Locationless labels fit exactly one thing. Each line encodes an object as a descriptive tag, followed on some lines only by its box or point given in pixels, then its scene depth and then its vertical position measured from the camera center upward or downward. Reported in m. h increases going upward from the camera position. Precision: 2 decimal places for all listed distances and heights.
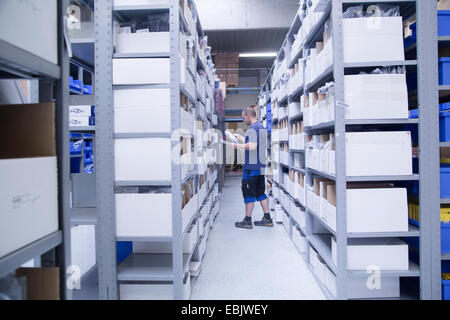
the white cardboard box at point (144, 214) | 1.97 -0.40
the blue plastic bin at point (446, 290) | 1.97 -0.99
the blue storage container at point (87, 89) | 4.39 +1.15
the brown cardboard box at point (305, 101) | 2.98 +0.60
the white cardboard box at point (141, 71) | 1.99 +0.64
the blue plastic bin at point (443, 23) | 2.03 +0.96
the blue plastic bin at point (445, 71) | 1.99 +0.60
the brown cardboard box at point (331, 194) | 2.16 -0.31
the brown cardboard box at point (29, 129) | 0.92 +0.11
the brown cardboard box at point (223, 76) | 9.02 +2.68
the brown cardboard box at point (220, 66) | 8.93 +2.99
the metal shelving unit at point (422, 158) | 1.95 -0.03
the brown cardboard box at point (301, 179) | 3.22 -0.28
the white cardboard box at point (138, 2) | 2.00 +1.15
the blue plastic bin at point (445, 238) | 2.03 -0.63
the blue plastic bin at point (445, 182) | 2.01 -0.21
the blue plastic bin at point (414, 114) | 2.08 +0.31
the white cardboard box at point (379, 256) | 1.98 -0.74
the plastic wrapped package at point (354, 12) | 2.05 +1.07
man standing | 4.27 -0.16
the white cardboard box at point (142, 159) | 2.00 +0.00
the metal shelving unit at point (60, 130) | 0.95 +0.11
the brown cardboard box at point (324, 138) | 2.49 +0.16
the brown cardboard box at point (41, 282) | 0.89 -0.40
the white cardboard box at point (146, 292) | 2.03 -0.99
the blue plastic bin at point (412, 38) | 2.10 +0.90
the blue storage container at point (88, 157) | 5.41 +0.05
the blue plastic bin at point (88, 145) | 5.44 +0.30
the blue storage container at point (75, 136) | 4.53 +0.41
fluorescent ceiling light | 9.00 +3.42
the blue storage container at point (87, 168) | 4.70 -0.15
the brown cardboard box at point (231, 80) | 9.05 +2.54
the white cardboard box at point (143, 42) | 2.04 +0.87
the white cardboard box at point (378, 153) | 1.96 +0.01
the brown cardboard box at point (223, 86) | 7.92 +2.08
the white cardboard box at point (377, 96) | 1.94 +0.42
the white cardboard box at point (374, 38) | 1.95 +0.83
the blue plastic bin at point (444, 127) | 2.00 +0.19
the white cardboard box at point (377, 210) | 1.96 -0.40
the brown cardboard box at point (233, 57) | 8.82 +3.22
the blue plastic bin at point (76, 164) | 4.69 -0.07
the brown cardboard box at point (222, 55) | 8.85 +3.30
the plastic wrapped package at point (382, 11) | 2.02 +1.07
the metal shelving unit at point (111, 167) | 1.98 -0.06
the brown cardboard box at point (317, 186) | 2.61 -0.29
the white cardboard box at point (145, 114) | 2.00 +0.33
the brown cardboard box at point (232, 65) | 8.89 +2.99
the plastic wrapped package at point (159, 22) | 2.15 +1.07
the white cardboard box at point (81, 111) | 2.24 +0.40
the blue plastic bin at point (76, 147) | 4.35 +0.21
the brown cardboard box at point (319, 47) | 2.48 +0.99
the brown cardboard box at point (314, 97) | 2.66 +0.57
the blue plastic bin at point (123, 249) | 2.34 -0.80
